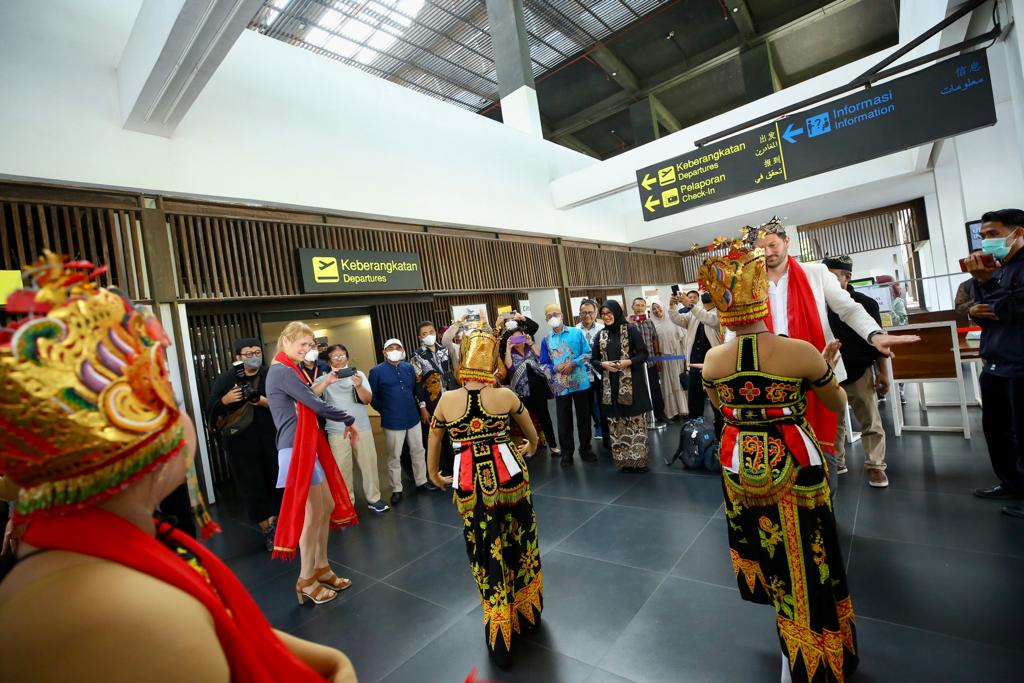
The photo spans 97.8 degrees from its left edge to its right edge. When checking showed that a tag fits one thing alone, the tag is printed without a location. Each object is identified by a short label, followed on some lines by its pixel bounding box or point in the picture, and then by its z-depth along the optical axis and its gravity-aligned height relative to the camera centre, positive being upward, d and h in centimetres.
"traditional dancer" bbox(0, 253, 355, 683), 51 -16
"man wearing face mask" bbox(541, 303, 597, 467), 478 -54
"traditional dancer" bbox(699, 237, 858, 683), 154 -61
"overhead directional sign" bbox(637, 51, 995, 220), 372 +153
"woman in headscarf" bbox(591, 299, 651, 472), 425 -63
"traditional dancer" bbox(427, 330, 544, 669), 200 -70
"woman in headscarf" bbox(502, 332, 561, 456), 494 -42
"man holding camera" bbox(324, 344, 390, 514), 387 -57
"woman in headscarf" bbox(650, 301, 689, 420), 606 -68
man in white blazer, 232 +3
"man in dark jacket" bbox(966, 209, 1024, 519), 253 -43
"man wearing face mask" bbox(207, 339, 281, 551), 361 -42
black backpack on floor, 395 -121
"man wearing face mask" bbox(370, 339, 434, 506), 432 -43
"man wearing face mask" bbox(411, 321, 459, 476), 483 -28
